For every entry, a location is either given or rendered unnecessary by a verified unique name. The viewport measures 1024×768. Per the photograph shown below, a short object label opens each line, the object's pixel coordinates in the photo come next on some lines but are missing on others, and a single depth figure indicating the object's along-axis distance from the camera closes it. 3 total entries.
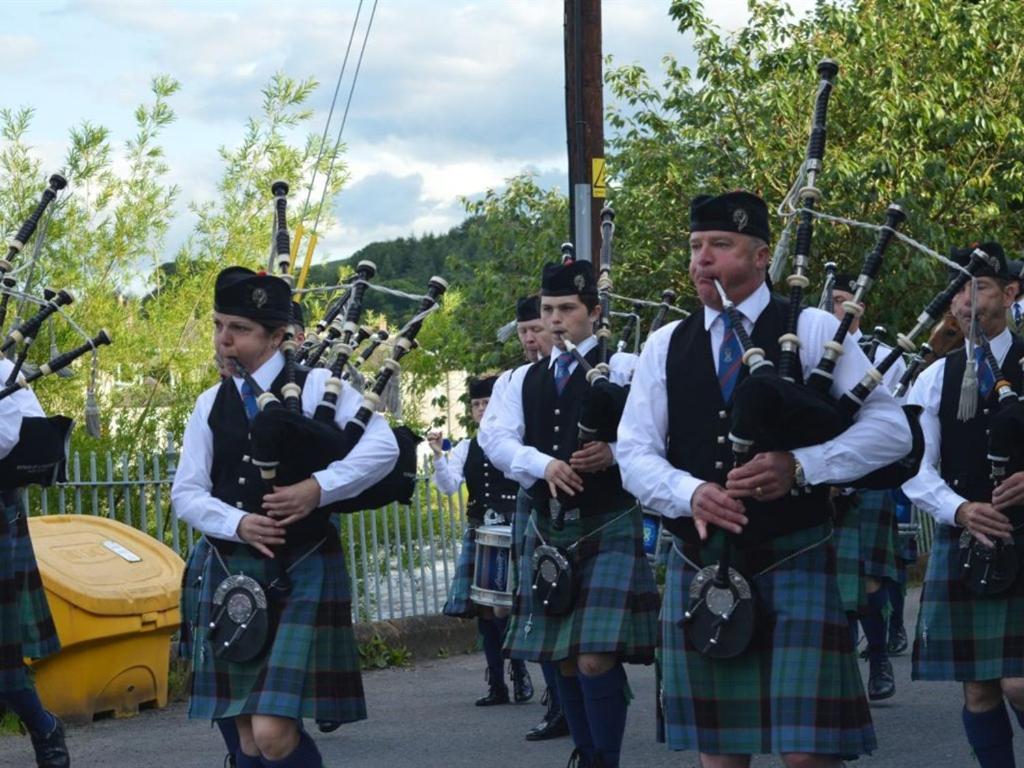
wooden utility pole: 10.85
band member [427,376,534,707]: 8.02
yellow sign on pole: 10.84
